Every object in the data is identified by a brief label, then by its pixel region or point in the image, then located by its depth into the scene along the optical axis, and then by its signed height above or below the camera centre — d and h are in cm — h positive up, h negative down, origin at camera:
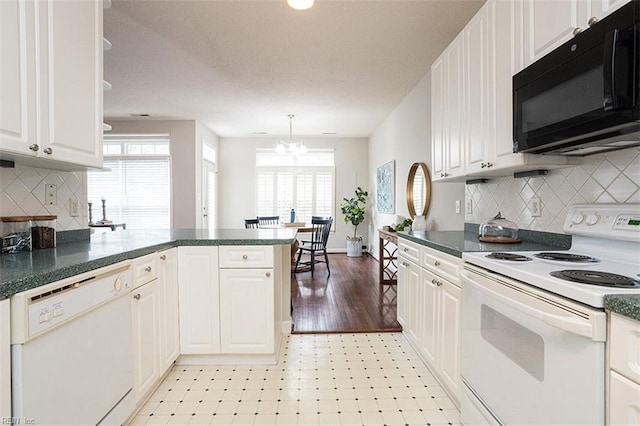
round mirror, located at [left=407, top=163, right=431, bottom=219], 360 +24
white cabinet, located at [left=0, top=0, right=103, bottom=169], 119 +56
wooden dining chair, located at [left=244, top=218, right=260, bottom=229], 506 -23
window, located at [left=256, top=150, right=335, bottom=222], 698 +54
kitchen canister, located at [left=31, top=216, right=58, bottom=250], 164 -13
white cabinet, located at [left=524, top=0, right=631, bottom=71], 112 +77
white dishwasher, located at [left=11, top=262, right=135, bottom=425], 96 -52
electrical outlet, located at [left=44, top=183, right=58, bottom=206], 180 +9
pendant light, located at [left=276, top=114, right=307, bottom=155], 519 +105
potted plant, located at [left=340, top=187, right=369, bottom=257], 649 -14
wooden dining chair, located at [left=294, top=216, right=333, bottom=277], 484 -44
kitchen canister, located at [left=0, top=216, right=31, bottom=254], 150 -12
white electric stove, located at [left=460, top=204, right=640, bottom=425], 85 -38
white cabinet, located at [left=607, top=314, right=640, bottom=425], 74 -41
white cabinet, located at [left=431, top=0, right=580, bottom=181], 156 +69
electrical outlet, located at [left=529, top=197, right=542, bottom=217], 177 +1
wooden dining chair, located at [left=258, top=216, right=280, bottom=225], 567 -21
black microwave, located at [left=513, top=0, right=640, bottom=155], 96 +43
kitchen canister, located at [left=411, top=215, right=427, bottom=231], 362 -16
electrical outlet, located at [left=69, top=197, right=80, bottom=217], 197 +2
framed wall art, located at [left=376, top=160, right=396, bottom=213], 498 +38
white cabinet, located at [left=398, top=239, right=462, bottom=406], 163 -63
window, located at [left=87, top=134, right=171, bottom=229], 562 +52
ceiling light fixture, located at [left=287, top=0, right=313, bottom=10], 183 +123
